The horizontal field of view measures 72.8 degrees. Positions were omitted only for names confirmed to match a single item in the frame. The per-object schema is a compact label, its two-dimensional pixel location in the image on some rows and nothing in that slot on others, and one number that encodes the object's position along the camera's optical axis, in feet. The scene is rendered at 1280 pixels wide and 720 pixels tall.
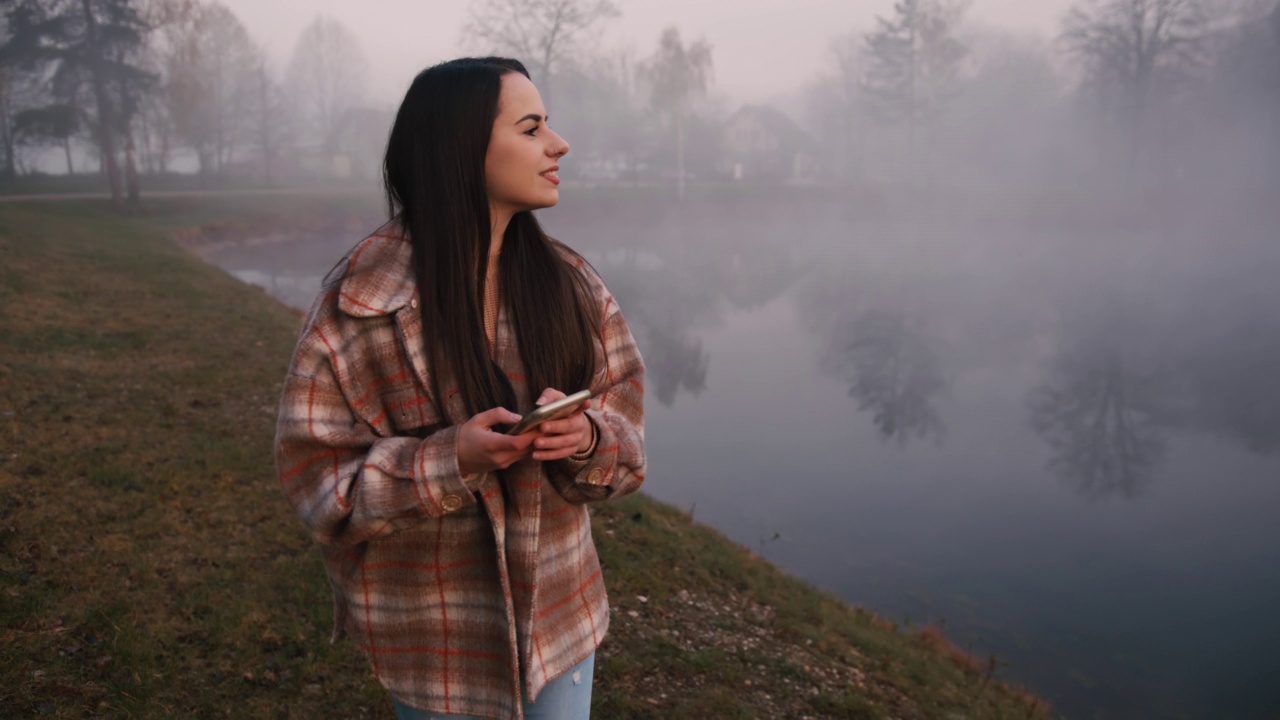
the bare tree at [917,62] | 194.29
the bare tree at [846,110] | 240.94
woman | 5.98
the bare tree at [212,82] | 127.65
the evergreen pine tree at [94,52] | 88.69
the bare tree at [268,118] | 174.70
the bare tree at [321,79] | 239.09
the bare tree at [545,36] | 150.92
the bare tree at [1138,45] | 156.97
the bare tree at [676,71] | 176.14
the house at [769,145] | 234.58
